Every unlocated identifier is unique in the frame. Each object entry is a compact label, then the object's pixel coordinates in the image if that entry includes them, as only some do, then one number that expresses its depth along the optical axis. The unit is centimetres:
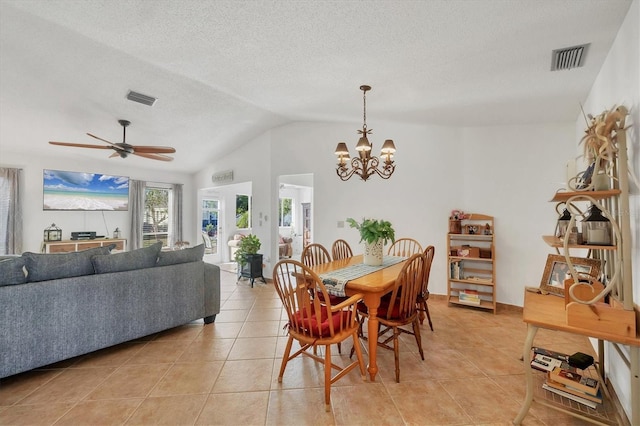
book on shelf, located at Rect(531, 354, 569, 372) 200
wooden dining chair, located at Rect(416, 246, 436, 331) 269
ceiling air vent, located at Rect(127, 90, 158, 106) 382
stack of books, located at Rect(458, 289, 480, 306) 385
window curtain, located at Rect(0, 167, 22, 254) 515
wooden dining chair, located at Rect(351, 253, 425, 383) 224
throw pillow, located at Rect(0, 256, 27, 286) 217
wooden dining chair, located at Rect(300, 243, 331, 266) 325
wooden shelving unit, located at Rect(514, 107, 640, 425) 145
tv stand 549
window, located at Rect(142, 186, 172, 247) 723
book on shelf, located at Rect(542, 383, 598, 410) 175
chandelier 299
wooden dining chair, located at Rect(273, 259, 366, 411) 195
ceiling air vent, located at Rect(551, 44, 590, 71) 205
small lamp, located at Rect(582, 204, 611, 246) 169
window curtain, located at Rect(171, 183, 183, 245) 747
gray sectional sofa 219
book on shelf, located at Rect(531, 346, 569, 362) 208
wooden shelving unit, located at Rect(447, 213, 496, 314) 385
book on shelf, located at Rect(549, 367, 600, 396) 177
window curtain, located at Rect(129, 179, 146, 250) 677
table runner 230
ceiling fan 403
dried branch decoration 162
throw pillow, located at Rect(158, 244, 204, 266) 310
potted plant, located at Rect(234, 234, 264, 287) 537
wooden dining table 221
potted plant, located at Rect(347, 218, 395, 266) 289
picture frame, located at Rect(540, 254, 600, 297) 189
